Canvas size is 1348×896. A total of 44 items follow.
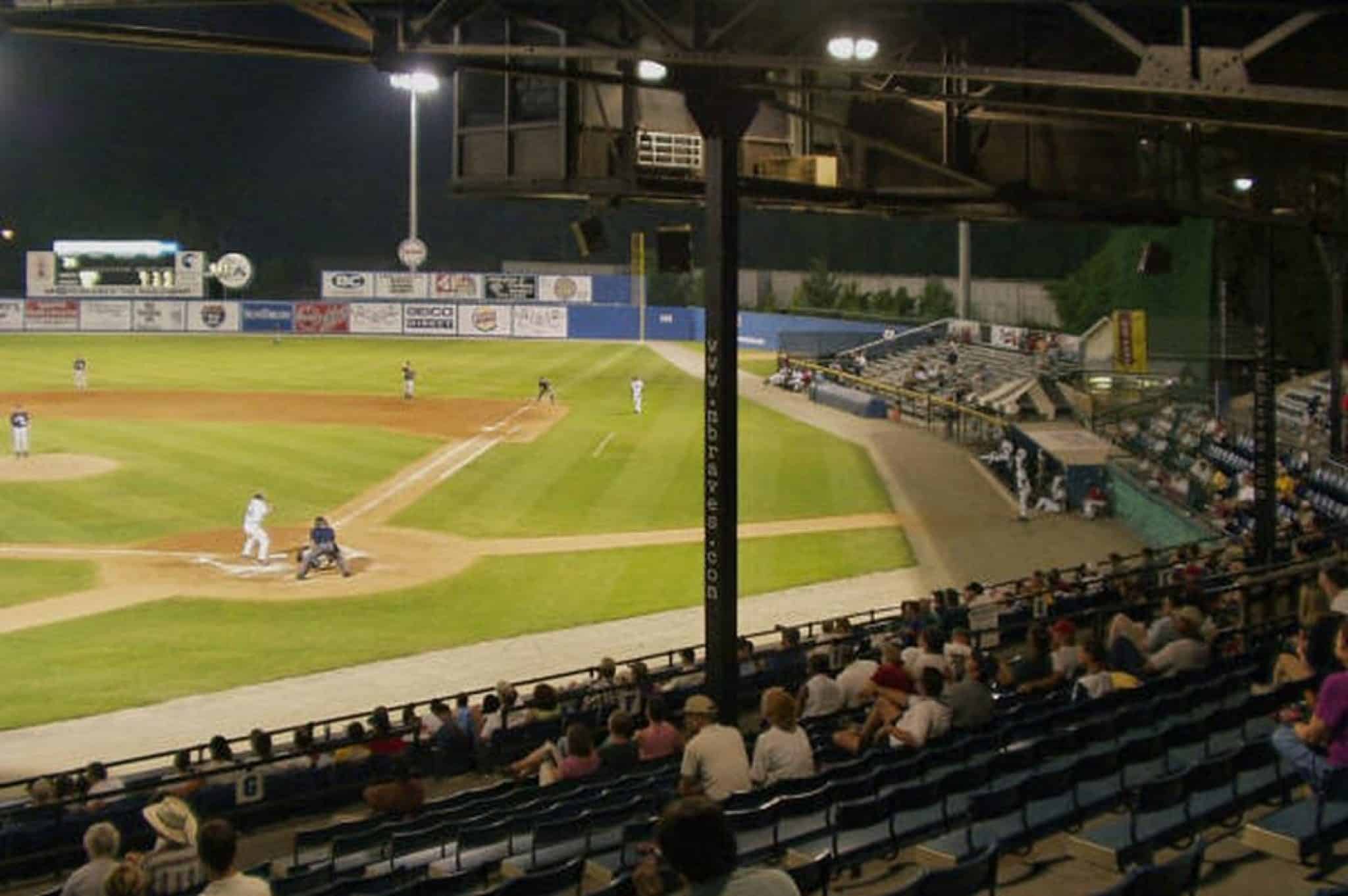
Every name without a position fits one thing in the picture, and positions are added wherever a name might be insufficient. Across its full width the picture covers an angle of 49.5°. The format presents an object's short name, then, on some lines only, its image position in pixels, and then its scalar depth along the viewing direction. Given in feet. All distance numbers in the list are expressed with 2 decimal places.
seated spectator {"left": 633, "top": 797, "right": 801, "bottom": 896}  13.92
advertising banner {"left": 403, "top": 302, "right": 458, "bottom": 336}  264.52
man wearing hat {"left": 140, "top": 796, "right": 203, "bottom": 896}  26.71
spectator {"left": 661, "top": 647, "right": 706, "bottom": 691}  52.47
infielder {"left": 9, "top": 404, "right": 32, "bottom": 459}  117.29
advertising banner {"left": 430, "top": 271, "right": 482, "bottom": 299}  266.36
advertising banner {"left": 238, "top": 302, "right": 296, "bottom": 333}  273.13
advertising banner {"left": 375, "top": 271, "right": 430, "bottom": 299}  266.77
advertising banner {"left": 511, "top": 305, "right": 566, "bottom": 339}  260.83
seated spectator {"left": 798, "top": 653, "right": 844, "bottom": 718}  43.29
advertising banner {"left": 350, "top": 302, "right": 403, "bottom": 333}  268.21
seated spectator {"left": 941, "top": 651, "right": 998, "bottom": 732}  37.52
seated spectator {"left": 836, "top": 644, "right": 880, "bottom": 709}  43.91
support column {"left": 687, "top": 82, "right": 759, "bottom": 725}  39.78
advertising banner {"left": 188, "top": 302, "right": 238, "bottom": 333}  266.16
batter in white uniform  85.30
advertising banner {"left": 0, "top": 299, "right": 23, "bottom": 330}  263.49
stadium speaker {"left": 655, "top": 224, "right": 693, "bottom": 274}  46.19
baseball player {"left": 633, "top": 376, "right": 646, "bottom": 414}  158.10
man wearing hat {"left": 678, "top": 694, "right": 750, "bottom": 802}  30.40
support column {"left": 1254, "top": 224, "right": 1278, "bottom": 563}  67.21
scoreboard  262.06
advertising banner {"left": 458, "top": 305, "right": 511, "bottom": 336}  261.85
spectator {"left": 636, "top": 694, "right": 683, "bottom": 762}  38.93
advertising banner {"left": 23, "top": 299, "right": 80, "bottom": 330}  262.26
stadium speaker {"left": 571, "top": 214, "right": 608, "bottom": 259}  47.06
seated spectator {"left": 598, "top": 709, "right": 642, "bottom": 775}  38.24
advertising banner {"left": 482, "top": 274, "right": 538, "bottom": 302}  264.52
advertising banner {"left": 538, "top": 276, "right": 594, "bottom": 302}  264.72
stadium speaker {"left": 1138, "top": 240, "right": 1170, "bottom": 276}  68.64
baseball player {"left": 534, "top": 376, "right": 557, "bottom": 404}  163.02
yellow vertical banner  110.01
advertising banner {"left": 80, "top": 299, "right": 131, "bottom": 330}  262.26
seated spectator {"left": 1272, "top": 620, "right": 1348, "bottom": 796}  26.53
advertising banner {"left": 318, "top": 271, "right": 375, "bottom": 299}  272.51
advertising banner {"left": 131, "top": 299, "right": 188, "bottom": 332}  262.88
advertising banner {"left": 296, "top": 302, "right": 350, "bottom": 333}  271.28
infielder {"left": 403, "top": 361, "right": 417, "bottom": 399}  167.43
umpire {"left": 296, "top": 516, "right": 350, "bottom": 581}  83.10
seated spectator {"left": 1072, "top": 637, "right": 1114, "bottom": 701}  39.01
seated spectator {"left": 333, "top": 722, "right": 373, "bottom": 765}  43.62
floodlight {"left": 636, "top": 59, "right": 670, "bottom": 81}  42.11
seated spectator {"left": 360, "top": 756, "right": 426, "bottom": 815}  38.24
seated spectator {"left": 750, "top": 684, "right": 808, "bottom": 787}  31.22
